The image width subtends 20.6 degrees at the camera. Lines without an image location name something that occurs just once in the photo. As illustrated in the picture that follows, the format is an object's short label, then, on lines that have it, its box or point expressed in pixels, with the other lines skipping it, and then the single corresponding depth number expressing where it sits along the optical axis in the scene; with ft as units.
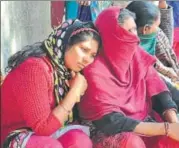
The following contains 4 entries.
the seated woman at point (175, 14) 13.50
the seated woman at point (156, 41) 9.70
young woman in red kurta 6.73
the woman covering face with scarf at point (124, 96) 7.18
